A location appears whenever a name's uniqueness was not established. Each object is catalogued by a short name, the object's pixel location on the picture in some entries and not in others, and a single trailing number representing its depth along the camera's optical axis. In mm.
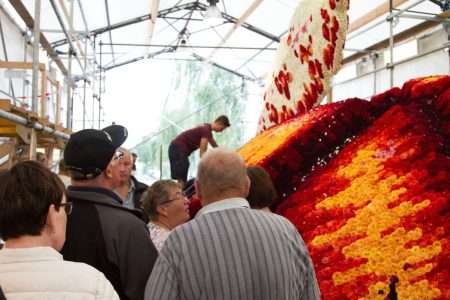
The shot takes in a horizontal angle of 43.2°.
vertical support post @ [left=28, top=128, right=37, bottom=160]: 3748
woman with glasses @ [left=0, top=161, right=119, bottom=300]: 1161
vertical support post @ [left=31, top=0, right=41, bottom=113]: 3938
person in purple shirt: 5551
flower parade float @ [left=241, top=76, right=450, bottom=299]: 1866
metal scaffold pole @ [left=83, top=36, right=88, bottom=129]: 8508
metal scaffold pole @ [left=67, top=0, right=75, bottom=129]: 6849
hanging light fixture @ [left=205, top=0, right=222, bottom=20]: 9203
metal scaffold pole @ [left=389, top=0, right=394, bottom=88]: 3605
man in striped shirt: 1547
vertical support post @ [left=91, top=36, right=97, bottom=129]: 9739
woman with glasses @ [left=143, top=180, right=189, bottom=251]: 2684
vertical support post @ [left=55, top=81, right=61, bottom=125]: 6594
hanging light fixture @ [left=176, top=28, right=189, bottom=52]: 15131
